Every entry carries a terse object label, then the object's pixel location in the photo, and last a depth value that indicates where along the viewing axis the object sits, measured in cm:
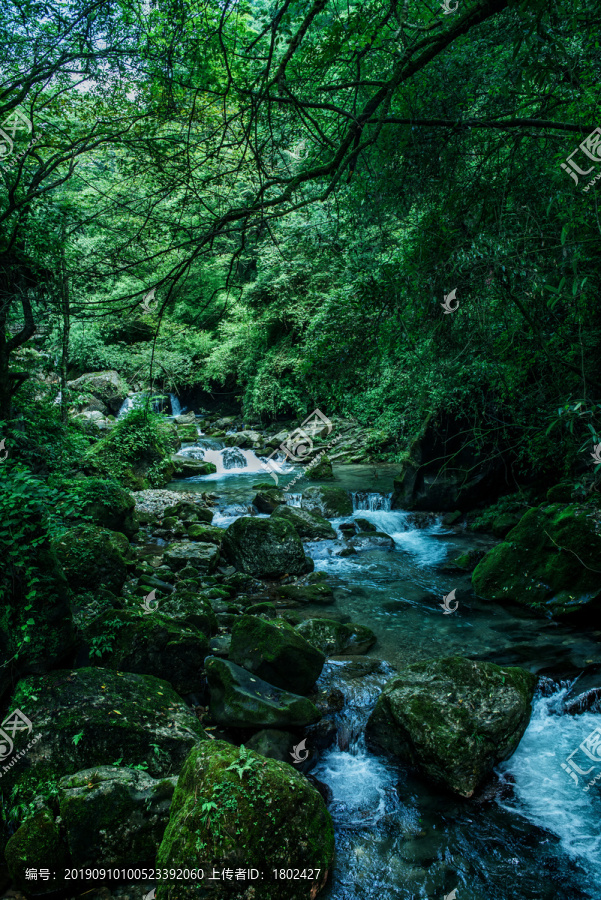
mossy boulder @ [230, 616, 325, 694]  491
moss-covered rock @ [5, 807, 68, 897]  288
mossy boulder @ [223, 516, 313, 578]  860
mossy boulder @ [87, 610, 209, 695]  443
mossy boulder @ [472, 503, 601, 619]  666
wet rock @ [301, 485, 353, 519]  1184
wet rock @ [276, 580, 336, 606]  769
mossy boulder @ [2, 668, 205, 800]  331
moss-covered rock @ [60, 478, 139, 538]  790
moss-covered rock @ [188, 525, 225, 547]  985
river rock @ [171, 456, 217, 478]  1622
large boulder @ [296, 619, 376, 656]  597
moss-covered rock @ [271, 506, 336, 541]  1055
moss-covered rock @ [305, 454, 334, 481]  1542
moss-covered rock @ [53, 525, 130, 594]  584
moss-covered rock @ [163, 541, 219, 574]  851
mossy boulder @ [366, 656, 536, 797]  388
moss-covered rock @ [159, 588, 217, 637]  575
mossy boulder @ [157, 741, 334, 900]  264
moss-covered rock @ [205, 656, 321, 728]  418
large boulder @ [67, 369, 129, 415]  2111
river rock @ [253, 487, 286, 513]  1206
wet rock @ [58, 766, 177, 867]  295
